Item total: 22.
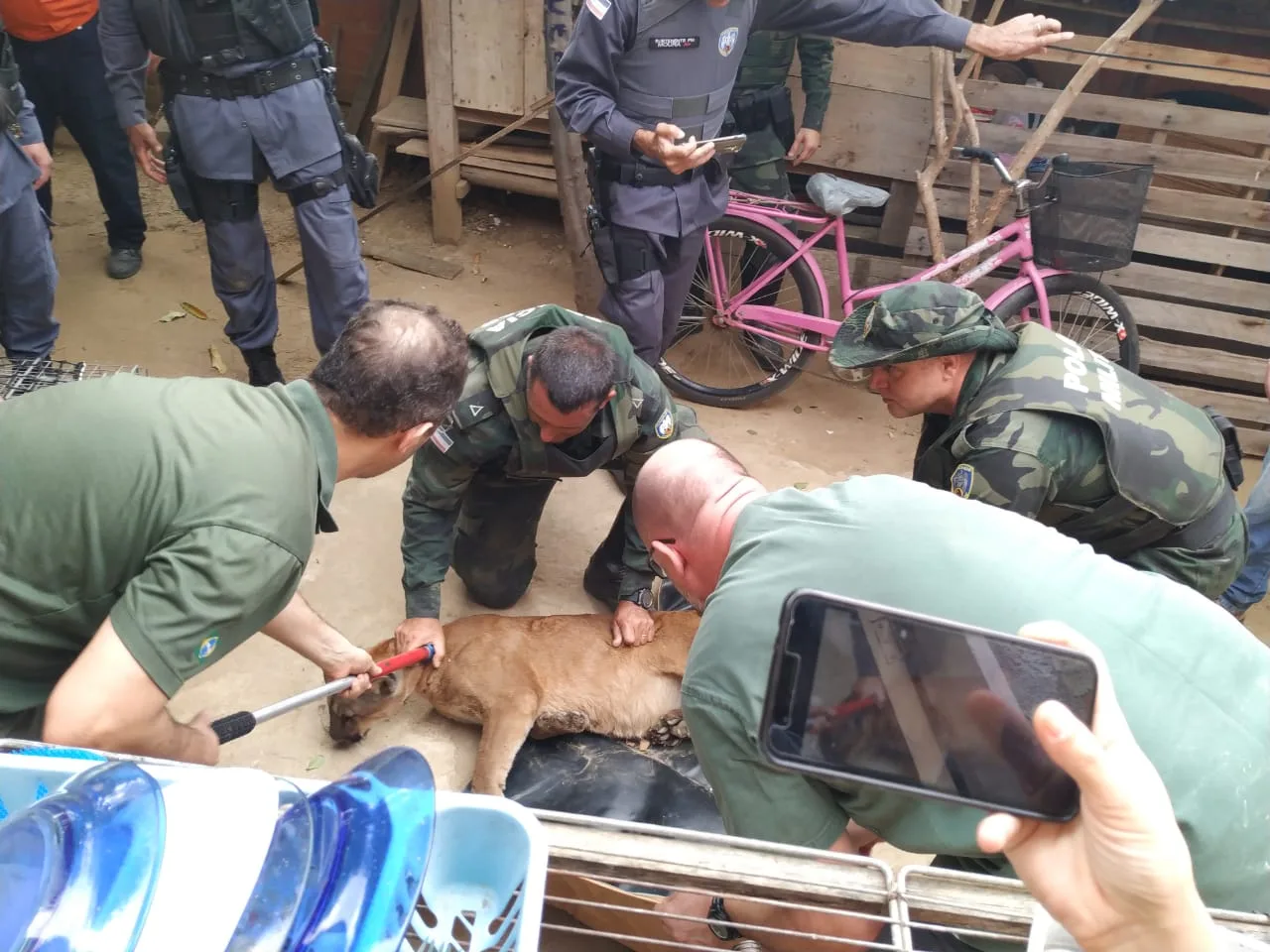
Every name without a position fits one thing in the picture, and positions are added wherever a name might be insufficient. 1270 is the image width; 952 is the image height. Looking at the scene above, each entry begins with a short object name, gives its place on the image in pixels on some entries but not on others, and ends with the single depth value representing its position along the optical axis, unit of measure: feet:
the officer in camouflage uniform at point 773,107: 16.55
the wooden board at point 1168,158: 16.34
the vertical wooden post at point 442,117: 19.19
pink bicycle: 14.93
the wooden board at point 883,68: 17.03
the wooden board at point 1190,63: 15.70
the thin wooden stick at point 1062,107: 14.17
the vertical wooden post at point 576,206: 17.93
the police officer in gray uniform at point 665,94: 12.69
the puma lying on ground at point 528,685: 10.69
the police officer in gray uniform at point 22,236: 11.80
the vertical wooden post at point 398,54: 21.83
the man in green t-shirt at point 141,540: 5.68
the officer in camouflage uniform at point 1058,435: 8.83
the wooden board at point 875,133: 17.46
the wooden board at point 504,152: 20.54
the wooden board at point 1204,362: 17.67
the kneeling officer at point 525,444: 9.89
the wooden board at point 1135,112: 16.11
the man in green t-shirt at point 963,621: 4.90
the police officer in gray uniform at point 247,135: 12.53
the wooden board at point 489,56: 19.24
